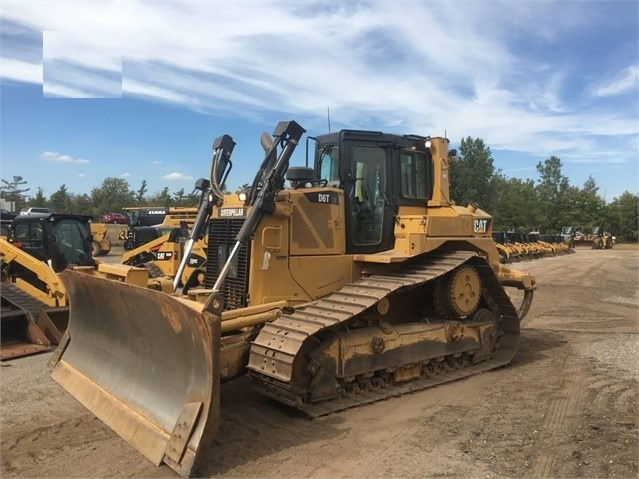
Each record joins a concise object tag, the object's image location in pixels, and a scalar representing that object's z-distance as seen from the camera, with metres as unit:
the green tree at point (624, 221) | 64.25
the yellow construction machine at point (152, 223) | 18.20
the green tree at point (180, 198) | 61.37
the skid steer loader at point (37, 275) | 8.74
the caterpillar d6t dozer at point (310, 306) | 4.68
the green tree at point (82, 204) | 61.00
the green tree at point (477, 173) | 68.12
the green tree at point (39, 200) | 62.03
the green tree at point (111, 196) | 62.78
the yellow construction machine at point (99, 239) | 28.10
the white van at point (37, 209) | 35.22
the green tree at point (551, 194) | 69.88
